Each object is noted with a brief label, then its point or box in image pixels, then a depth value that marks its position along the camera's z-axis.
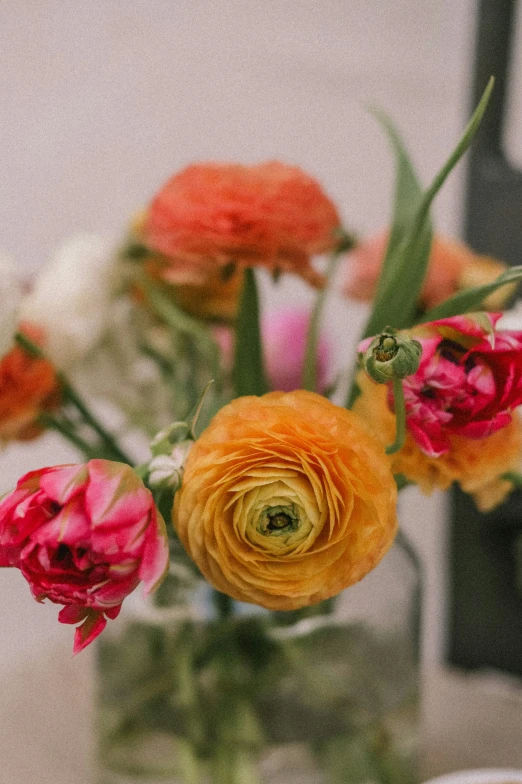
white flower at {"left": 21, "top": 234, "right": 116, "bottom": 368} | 0.44
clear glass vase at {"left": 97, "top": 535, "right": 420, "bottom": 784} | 0.41
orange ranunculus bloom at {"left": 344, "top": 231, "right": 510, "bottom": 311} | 0.47
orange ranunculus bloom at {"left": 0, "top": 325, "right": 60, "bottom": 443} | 0.39
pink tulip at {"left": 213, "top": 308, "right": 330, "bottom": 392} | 0.50
